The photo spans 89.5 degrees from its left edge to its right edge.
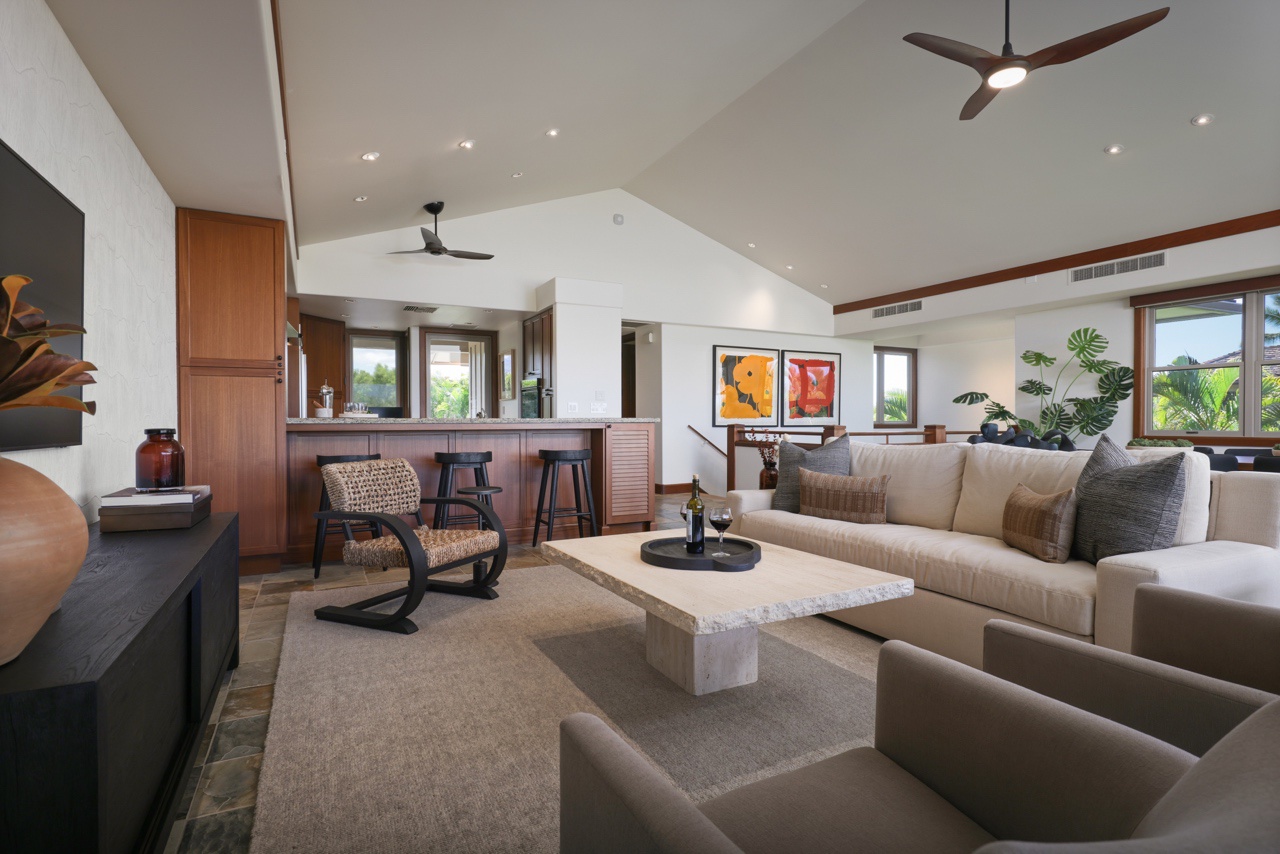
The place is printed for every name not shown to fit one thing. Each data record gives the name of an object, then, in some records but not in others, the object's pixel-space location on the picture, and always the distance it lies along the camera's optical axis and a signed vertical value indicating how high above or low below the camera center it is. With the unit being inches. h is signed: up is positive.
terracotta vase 38.8 -8.6
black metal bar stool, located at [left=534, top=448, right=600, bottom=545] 191.9 -22.6
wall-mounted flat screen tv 64.7 +17.4
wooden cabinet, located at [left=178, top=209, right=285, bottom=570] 155.9 +12.7
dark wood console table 36.1 -19.5
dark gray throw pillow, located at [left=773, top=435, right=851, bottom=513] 150.3 -11.2
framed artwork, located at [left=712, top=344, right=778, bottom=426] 357.7 +18.0
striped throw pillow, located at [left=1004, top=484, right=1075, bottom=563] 98.7 -16.9
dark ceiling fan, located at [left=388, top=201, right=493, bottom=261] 240.7 +65.0
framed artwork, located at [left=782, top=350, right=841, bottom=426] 382.3 +17.6
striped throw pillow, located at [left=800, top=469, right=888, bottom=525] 136.1 -17.3
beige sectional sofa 84.6 -21.7
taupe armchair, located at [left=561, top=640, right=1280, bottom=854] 28.1 -20.3
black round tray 90.8 -20.4
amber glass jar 94.4 -6.7
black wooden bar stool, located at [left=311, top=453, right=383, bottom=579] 159.8 -27.7
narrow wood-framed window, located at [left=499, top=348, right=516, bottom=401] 351.8 +23.5
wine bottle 96.0 -16.8
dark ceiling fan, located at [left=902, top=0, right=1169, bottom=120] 124.4 +73.2
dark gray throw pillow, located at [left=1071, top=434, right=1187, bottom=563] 91.6 -12.7
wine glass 95.4 -15.0
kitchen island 178.7 -11.5
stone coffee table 73.7 -21.5
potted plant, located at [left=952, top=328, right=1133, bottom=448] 276.8 +12.1
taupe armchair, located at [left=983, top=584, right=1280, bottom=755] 45.1 -20.0
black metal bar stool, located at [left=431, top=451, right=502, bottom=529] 176.2 -14.4
